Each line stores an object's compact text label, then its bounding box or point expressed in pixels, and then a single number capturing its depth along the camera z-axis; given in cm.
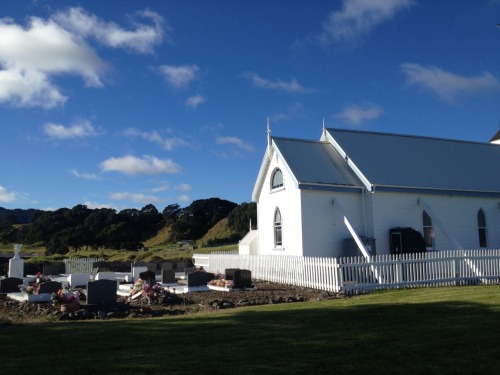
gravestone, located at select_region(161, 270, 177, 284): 2262
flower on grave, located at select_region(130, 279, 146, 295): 1809
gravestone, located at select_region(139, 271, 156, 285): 2328
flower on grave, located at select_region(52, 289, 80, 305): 1509
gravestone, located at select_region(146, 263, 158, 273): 2866
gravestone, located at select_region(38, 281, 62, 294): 1822
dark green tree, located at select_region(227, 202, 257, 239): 7829
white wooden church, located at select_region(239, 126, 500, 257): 2436
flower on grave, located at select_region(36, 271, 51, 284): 2123
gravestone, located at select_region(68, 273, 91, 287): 2356
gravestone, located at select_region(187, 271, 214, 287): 2030
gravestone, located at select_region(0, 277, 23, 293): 2061
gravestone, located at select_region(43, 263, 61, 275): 2983
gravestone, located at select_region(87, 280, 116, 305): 1546
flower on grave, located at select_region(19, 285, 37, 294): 1798
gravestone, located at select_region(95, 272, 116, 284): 2427
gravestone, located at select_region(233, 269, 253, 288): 1989
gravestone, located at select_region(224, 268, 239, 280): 2089
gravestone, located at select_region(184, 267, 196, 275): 2638
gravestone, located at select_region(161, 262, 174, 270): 3067
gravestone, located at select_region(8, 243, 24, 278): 2630
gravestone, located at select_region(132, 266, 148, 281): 2587
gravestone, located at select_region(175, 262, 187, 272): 3014
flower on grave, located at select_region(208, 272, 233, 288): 1986
